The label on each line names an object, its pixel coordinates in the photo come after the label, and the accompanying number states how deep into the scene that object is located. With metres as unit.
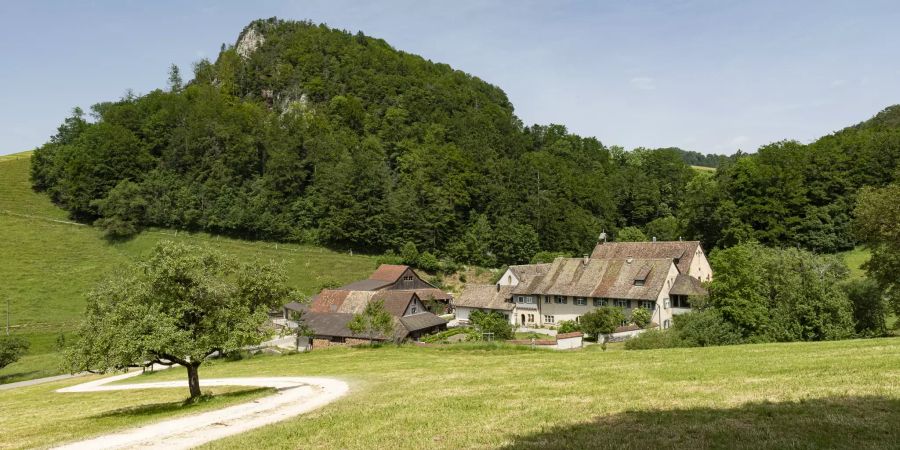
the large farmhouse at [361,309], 50.28
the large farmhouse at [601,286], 54.16
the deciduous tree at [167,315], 19.64
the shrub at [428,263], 88.75
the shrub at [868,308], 35.75
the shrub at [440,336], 50.66
